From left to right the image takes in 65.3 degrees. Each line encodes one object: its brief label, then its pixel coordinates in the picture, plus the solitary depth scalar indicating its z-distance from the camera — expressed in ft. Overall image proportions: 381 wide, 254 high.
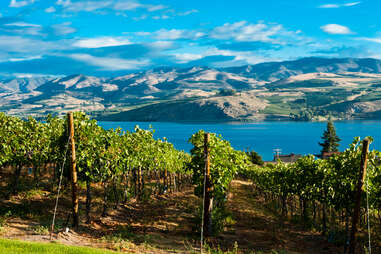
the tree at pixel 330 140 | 476.95
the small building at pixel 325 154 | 423.64
